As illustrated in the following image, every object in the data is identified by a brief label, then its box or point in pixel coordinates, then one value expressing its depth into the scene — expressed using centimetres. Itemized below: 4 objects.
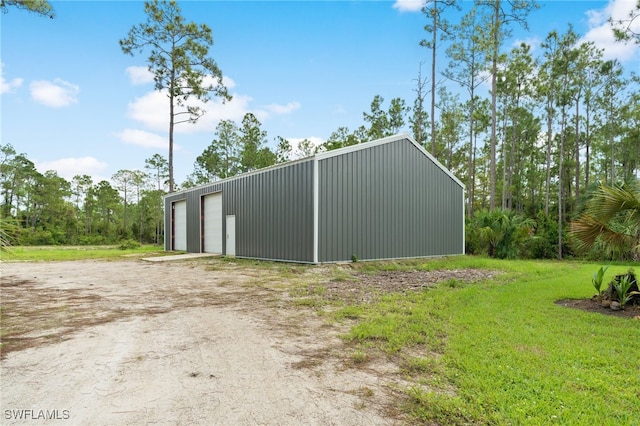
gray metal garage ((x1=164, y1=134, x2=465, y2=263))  1047
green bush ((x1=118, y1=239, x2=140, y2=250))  2173
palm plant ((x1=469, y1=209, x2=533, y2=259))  1398
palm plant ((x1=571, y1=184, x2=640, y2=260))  459
